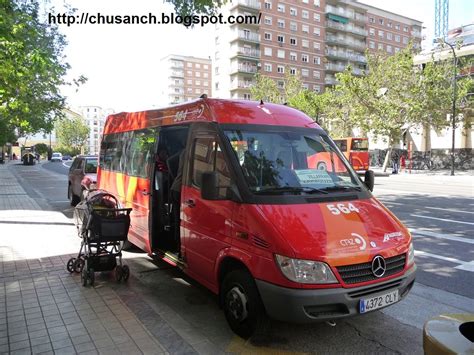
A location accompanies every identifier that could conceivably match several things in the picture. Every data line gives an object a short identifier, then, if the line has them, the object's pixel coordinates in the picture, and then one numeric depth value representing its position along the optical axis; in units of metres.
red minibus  3.55
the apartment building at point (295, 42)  72.69
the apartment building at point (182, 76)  119.06
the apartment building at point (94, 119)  169.25
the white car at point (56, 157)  74.88
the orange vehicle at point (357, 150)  28.91
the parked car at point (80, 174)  12.57
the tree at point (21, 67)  6.68
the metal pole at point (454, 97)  29.77
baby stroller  5.60
